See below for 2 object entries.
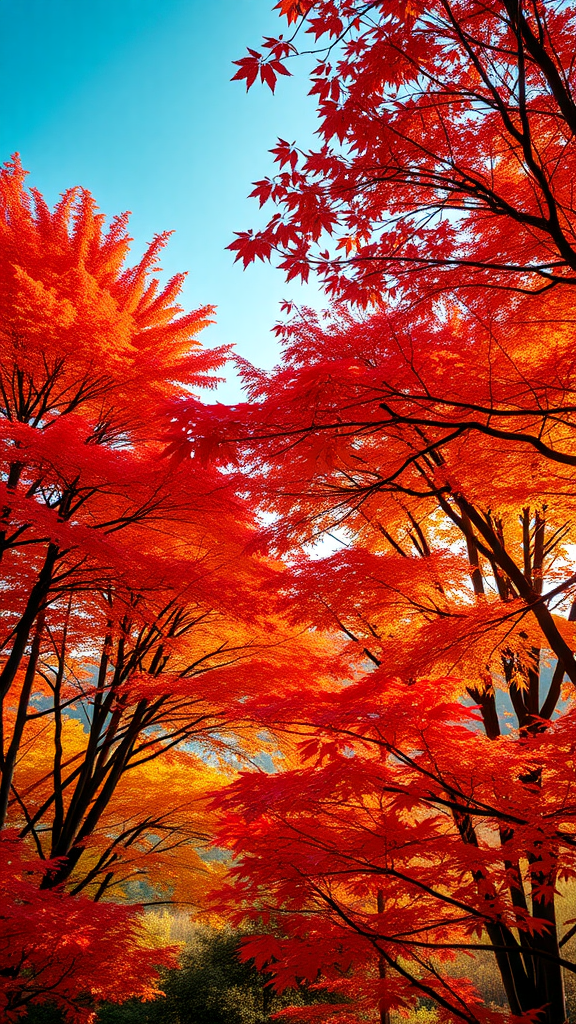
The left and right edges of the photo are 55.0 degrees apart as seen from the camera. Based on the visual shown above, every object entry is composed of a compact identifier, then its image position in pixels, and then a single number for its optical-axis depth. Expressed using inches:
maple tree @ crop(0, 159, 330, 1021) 205.2
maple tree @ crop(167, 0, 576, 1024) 95.0
